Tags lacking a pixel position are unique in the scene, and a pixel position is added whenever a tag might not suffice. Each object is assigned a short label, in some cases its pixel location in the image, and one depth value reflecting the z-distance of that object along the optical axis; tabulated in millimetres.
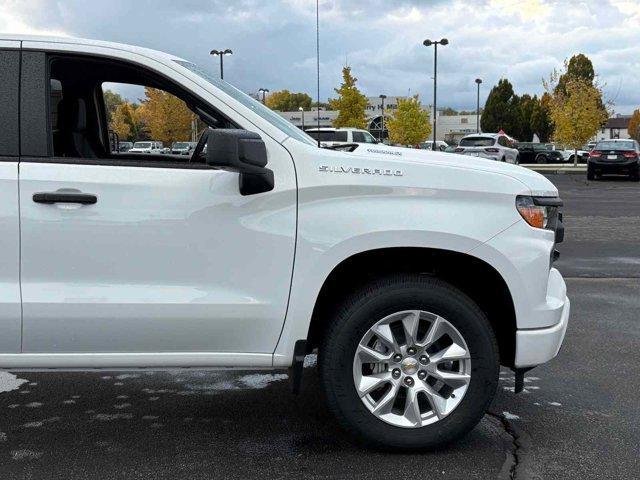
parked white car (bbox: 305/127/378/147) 25872
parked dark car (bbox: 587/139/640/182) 27047
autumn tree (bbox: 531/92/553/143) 76438
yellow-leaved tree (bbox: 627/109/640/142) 112575
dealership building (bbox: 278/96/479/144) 104688
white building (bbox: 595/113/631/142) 138725
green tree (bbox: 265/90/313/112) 105000
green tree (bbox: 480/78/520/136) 78500
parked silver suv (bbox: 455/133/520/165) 29427
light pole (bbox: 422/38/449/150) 49250
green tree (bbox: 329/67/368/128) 51156
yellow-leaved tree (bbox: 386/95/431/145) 58750
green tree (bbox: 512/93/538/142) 78500
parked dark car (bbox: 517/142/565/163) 49781
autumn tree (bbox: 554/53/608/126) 74938
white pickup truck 3537
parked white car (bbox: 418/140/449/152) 47866
